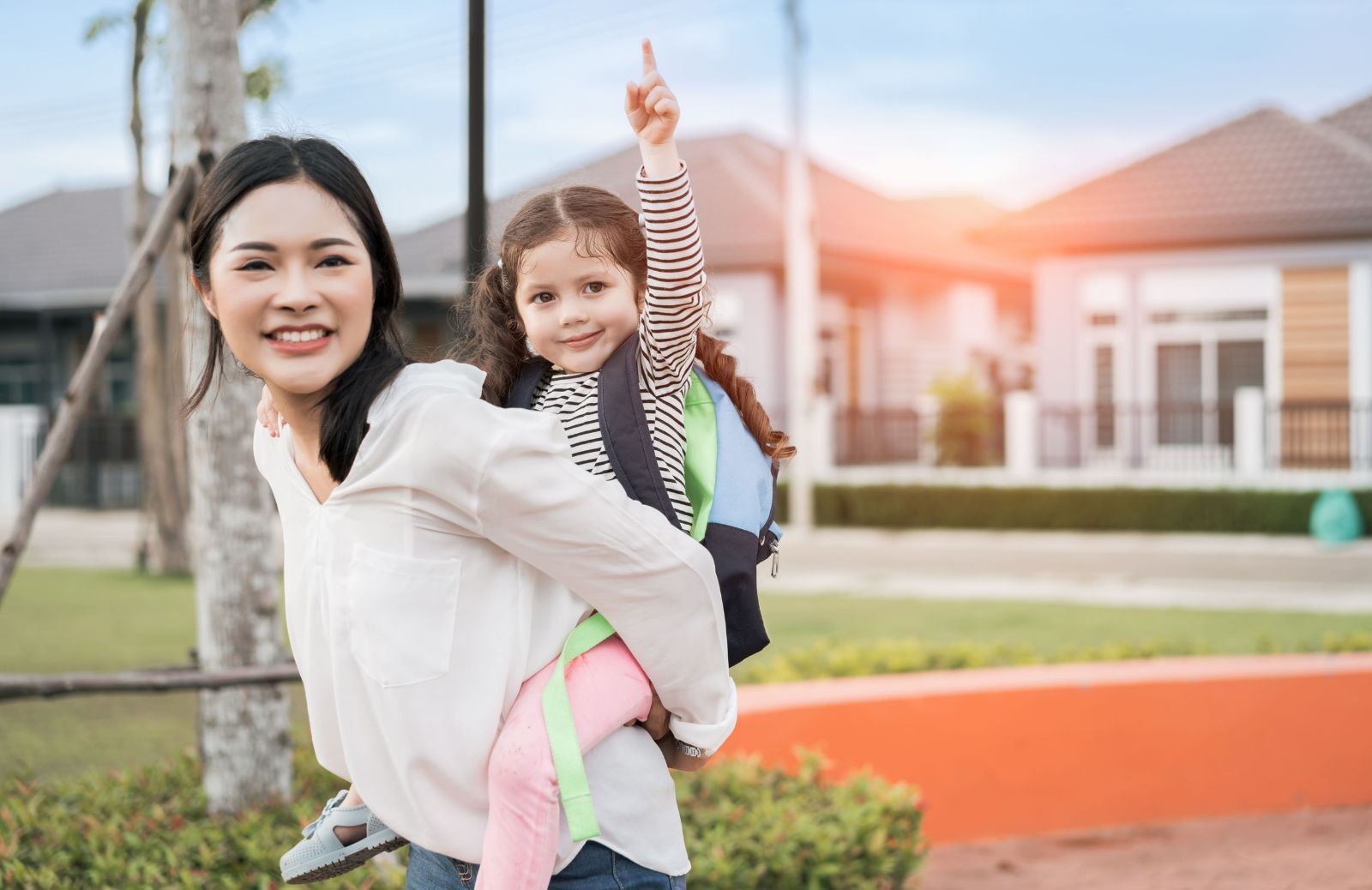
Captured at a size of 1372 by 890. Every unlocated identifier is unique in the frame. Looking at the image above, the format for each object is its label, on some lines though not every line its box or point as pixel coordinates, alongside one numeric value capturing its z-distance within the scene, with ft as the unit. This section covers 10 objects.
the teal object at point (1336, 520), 49.88
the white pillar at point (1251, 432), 59.47
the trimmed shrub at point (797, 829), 11.84
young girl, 5.35
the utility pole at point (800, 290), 56.75
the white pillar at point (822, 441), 64.69
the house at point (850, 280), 75.20
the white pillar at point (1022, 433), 63.87
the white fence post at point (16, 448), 69.41
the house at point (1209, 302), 62.23
